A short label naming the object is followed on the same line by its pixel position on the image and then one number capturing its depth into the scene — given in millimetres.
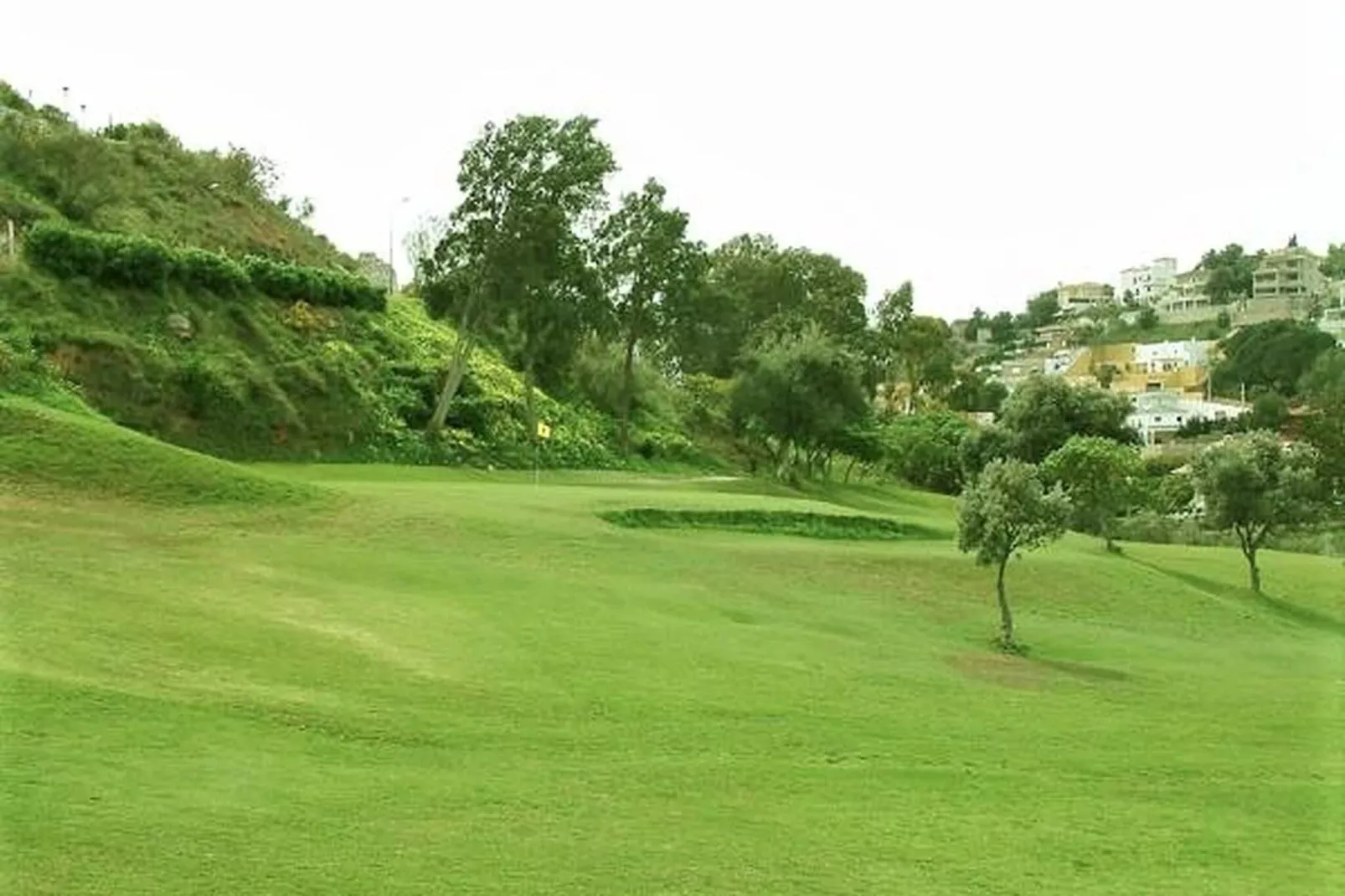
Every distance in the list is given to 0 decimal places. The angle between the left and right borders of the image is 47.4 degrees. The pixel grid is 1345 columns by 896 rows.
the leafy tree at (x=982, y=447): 62250
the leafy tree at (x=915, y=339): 87000
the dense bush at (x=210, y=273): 46375
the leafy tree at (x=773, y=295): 78750
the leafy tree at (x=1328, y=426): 43500
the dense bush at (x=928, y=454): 70500
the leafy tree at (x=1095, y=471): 43500
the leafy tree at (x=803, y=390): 57438
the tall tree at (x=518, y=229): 48438
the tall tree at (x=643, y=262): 57250
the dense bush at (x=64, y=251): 43281
